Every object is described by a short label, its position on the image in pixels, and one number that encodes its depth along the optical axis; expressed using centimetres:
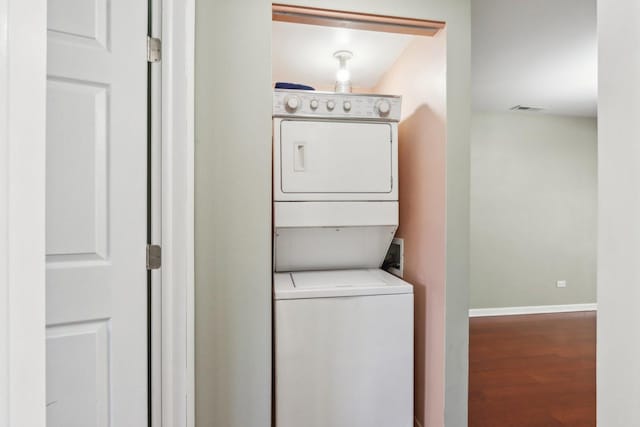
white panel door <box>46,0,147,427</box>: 108
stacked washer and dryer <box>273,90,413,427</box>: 167
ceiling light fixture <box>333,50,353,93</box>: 236
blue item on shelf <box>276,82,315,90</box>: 194
